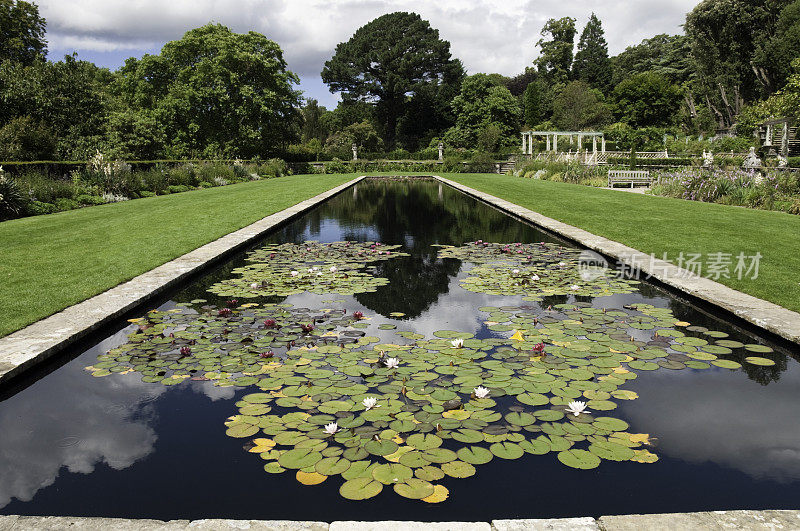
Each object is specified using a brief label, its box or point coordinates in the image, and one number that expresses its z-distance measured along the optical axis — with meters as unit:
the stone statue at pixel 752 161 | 17.97
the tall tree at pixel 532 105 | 54.44
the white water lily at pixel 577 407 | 3.03
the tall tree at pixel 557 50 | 66.94
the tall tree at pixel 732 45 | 44.44
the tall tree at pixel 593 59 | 66.69
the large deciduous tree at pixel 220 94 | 37.03
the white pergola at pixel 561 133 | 37.88
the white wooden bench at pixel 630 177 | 22.69
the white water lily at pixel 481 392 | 3.21
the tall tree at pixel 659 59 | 61.47
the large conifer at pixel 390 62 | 56.66
